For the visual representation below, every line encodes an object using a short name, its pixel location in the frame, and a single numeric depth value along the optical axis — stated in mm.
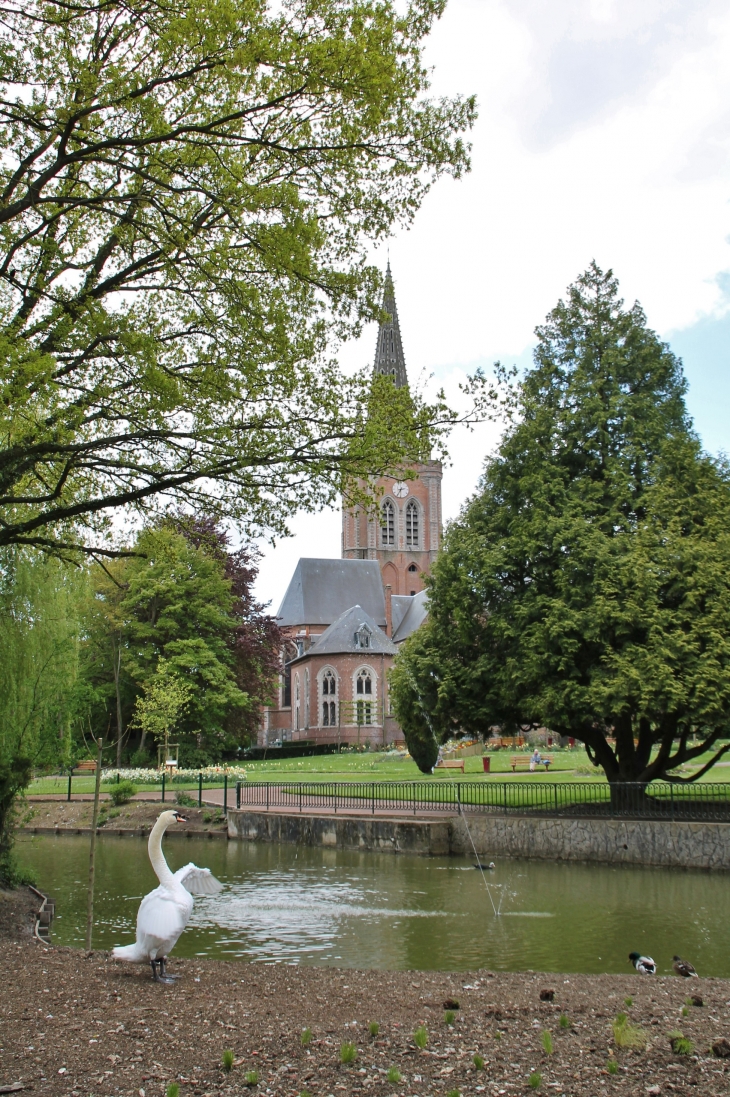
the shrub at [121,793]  27597
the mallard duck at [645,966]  9031
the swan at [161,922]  7434
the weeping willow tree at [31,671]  13898
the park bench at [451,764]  38188
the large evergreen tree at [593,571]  18203
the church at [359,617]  60625
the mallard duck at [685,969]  8719
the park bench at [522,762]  36494
